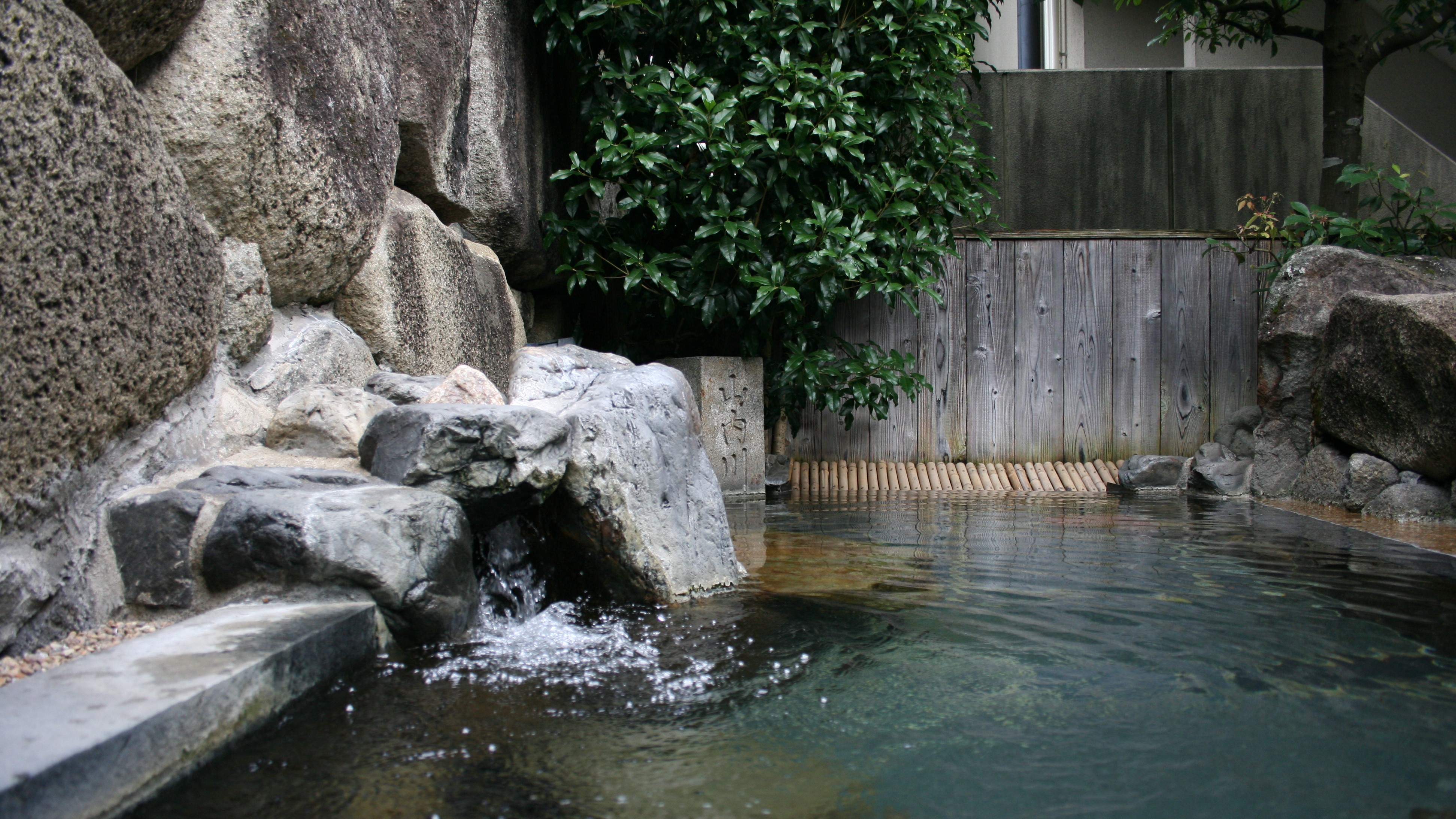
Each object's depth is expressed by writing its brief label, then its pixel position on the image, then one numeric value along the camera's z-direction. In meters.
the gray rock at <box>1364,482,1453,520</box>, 4.18
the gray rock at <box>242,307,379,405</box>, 2.72
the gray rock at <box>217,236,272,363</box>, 2.54
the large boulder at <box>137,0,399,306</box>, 2.44
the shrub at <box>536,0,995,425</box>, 5.05
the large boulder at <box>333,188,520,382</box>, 3.24
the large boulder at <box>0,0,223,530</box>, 1.66
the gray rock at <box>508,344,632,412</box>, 3.37
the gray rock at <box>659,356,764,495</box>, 5.45
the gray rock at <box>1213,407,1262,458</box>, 5.90
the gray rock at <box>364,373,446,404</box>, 2.99
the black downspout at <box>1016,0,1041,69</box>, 9.84
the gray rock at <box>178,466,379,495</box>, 2.13
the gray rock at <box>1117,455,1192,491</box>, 5.96
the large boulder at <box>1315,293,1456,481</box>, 4.13
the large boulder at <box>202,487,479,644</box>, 1.91
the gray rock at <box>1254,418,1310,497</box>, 5.27
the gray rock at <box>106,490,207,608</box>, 1.92
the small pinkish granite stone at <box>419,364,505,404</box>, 2.85
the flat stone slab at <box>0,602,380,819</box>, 1.09
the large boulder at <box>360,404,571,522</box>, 2.31
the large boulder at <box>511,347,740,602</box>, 2.68
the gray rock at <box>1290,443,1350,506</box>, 4.73
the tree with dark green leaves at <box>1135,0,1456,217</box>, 6.06
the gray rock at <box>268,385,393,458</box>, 2.58
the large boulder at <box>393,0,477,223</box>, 3.60
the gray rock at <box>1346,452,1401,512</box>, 4.46
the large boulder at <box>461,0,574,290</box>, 4.31
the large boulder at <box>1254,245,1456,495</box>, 5.27
